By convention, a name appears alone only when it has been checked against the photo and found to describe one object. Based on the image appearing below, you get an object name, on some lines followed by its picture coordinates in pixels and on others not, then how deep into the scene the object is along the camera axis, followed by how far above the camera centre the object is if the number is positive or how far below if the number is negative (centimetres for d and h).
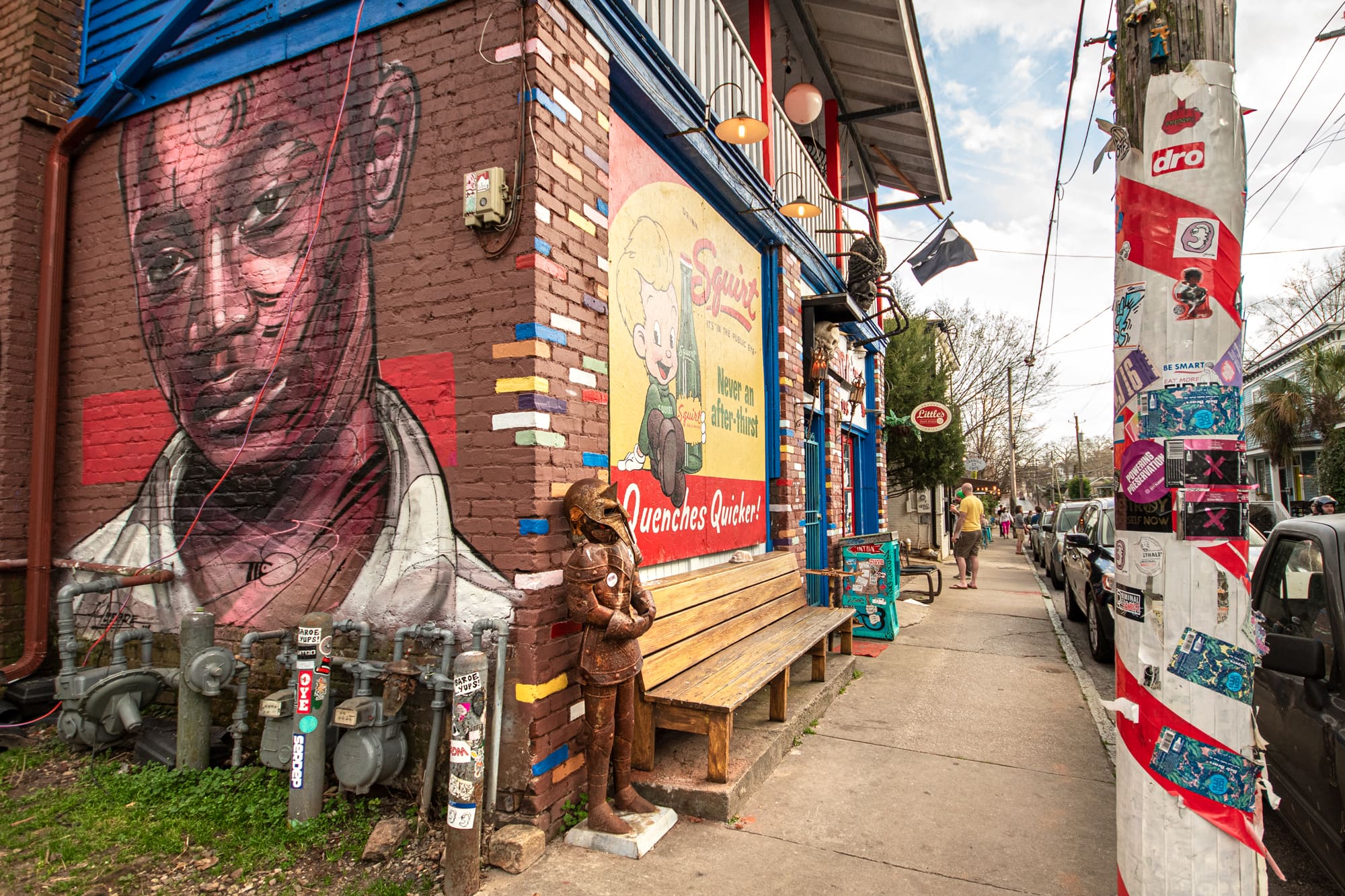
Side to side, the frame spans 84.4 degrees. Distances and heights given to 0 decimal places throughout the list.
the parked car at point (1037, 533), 1838 -136
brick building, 373 +111
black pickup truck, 272 -81
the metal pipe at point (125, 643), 444 -94
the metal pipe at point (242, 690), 406 -110
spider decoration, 1055 +309
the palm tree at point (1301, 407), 1767 +189
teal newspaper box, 789 -110
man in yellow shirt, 1252 -76
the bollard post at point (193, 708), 409 -119
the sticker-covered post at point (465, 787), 302 -121
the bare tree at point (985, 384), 2783 +408
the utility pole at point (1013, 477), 2934 +36
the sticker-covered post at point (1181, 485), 230 +0
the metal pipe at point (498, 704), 345 -100
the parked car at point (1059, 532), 1377 -90
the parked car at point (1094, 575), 727 -100
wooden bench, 391 -109
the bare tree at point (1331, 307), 2338 +618
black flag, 1031 +325
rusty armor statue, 348 -62
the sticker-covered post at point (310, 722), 356 -111
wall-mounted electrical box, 366 +145
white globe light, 838 +439
